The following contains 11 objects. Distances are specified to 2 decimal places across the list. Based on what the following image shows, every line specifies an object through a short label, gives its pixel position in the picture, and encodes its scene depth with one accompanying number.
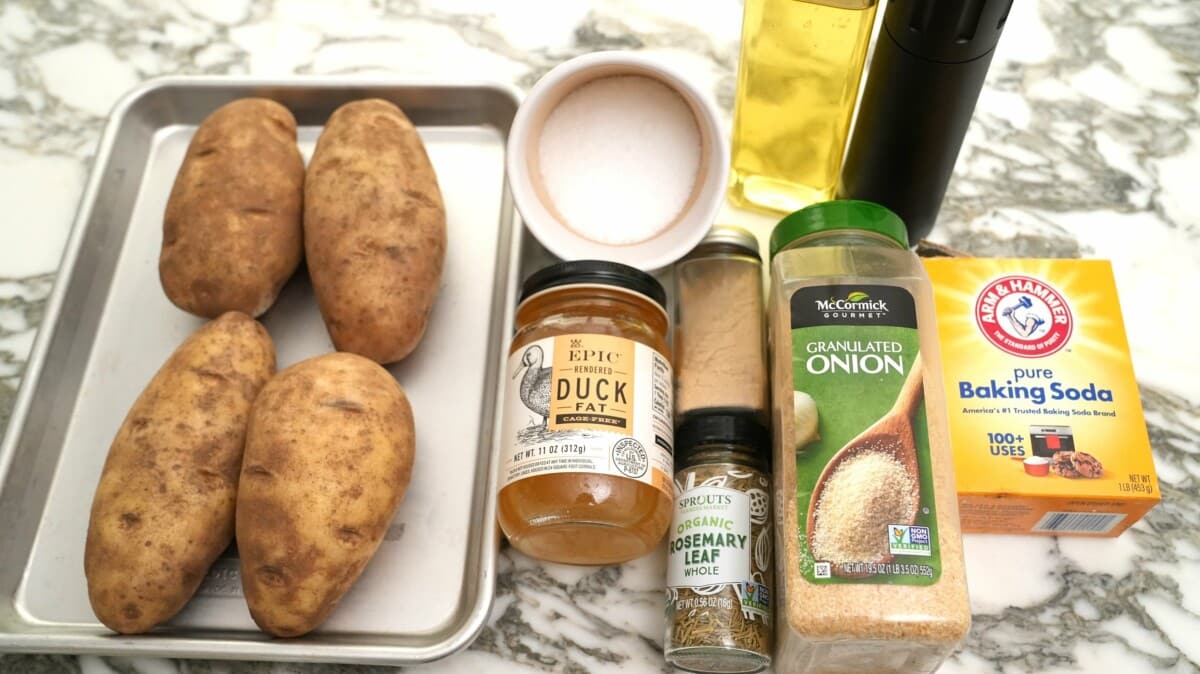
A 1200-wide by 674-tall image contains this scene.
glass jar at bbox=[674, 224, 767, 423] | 0.81
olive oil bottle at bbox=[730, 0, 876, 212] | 0.81
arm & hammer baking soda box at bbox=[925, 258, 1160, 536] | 0.77
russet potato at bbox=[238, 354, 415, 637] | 0.71
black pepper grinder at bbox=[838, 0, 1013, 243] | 0.72
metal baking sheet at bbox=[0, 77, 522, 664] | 0.79
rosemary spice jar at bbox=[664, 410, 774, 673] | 0.73
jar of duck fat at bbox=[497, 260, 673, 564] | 0.72
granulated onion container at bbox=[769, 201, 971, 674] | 0.66
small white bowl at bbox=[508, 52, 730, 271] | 0.84
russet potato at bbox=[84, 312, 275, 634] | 0.72
